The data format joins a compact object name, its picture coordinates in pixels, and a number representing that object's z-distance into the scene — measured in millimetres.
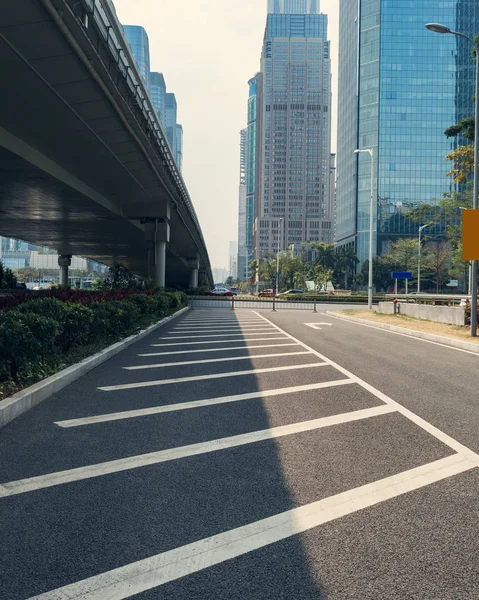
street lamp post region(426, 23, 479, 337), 16719
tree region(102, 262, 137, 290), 36353
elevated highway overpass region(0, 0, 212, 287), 12422
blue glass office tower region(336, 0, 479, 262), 115750
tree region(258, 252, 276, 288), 96938
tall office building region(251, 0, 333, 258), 190500
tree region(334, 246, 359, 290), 120812
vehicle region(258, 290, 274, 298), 70362
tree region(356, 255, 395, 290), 101862
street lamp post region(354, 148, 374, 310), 35531
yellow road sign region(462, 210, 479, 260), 16938
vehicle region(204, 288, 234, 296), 62441
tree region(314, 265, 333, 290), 78356
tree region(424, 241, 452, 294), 74469
